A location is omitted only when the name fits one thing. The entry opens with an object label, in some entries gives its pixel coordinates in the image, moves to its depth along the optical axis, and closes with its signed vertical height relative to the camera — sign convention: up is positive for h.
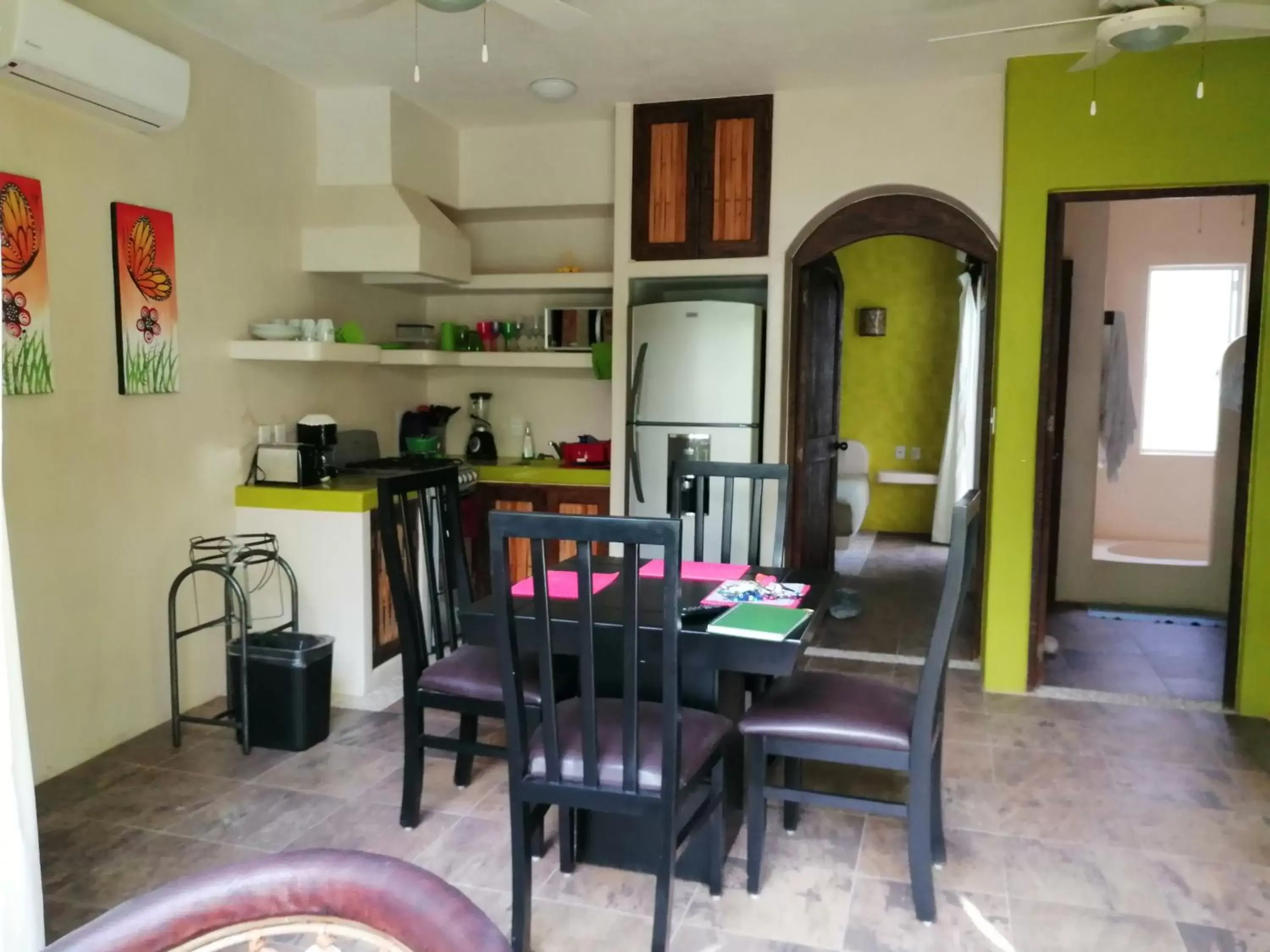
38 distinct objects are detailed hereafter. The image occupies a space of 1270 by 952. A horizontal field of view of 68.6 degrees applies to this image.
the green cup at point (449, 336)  5.02 +0.36
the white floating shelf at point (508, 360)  4.71 +0.22
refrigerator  4.26 +0.05
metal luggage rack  3.22 -0.67
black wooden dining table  2.09 -0.58
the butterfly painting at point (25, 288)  2.76 +0.33
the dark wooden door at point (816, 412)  4.52 -0.03
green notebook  2.09 -0.51
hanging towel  6.06 -0.03
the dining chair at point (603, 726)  1.87 -0.74
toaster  3.83 -0.27
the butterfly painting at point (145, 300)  3.20 +0.35
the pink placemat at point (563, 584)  2.45 -0.49
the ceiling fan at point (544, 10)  2.63 +1.13
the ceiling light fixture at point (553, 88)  4.05 +1.39
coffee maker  3.99 -0.15
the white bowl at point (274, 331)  3.82 +0.28
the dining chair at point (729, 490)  3.07 -0.29
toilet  6.69 -0.71
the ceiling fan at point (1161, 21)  2.67 +1.13
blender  5.06 -0.23
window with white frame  6.71 +0.45
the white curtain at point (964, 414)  6.77 -0.05
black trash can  3.22 -1.02
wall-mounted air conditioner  2.60 +1.01
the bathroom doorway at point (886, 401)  4.30 +0.04
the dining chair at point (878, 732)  2.19 -0.80
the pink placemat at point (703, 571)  2.76 -0.50
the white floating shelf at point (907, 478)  7.23 -0.56
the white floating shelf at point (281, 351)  3.75 +0.20
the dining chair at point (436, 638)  2.60 -0.71
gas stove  4.44 -0.32
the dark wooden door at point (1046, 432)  3.77 -0.10
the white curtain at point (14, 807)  1.55 -0.70
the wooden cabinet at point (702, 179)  4.23 +1.04
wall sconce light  7.44 +0.68
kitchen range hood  4.19 +0.75
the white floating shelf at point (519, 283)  4.65 +0.62
